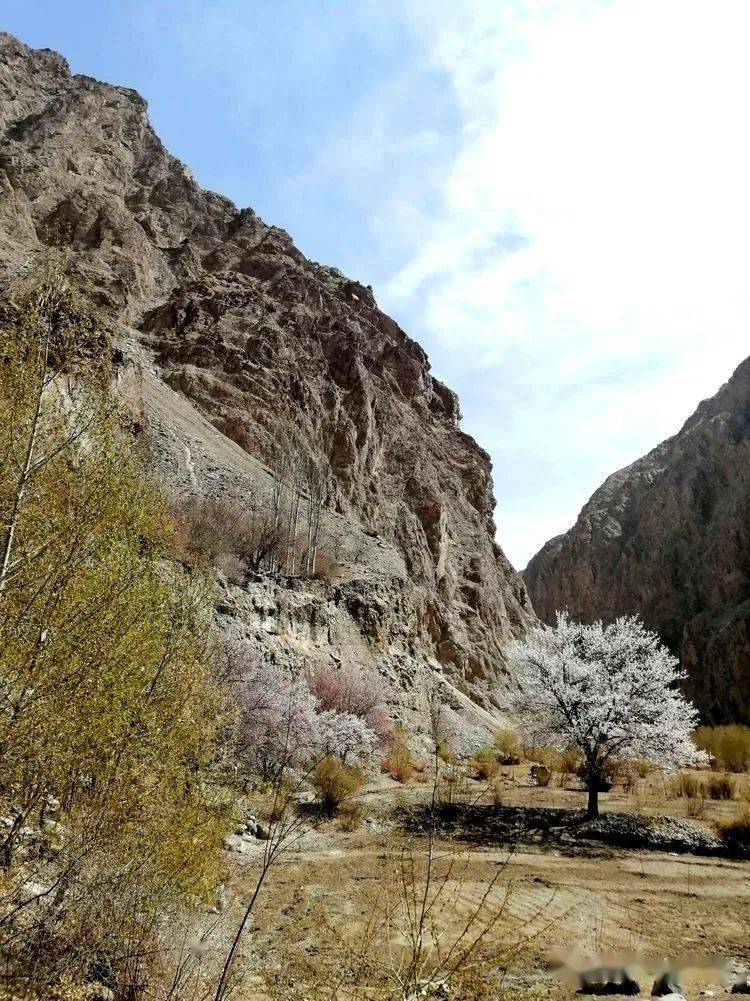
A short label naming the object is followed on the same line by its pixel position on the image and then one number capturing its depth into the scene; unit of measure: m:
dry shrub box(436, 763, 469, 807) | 16.58
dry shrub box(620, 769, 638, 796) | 19.65
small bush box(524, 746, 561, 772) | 24.95
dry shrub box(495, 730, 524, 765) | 27.00
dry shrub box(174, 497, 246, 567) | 23.70
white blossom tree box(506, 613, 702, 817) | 15.29
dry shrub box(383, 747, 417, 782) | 20.45
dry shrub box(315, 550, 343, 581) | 31.75
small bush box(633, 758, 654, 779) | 22.59
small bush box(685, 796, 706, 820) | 15.85
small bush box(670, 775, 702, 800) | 18.47
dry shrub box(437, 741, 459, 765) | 24.24
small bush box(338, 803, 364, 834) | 13.83
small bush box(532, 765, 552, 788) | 21.17
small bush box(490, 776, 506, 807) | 17.00
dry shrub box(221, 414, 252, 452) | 40.91
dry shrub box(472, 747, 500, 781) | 21.72
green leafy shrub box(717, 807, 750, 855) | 13.34
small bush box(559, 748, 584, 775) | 23.56
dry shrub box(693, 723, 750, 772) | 26.12
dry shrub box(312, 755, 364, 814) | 15.03
